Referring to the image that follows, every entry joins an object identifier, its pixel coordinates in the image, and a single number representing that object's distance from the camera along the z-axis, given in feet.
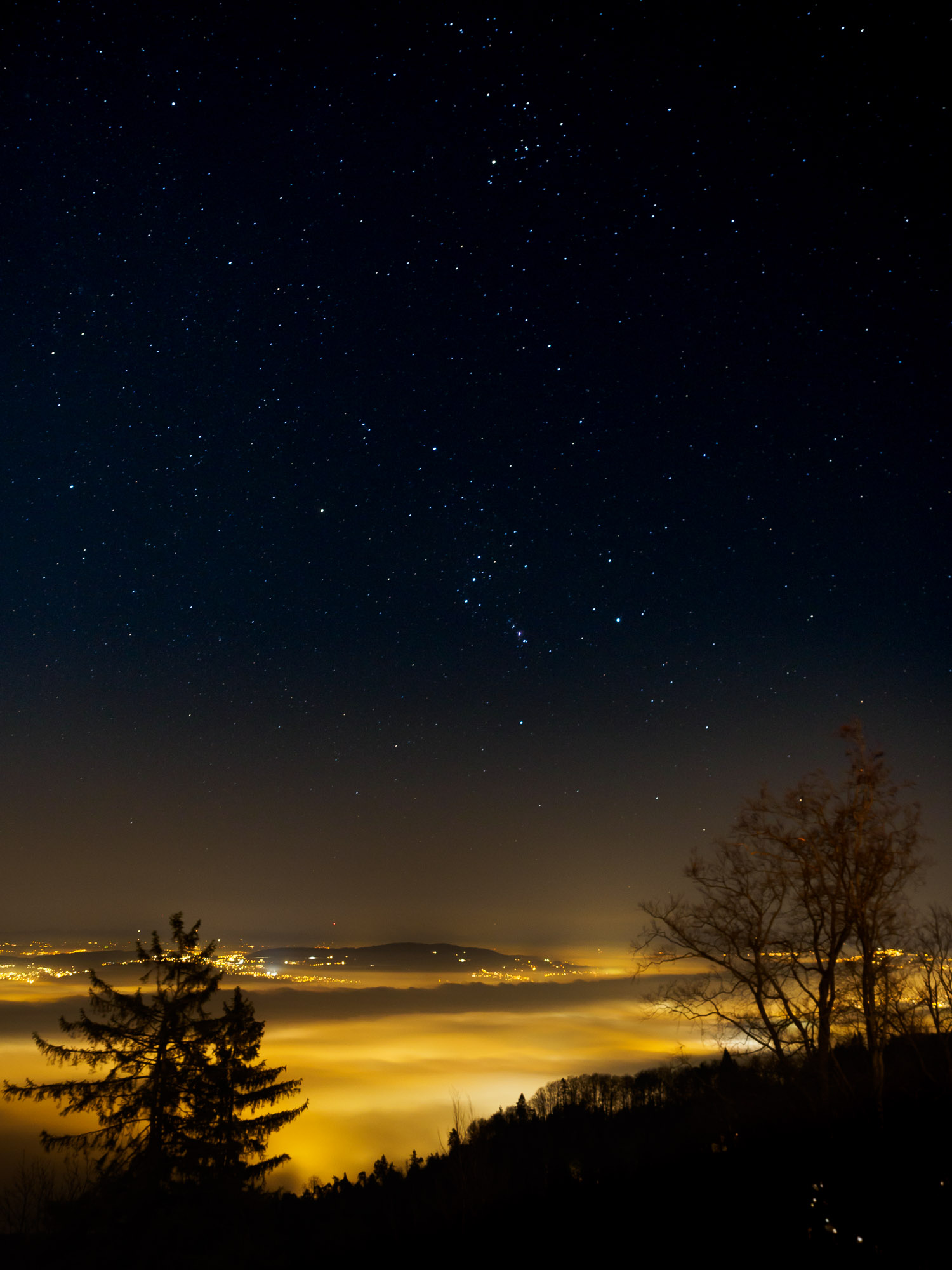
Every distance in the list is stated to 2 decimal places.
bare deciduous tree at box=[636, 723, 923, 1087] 49.96
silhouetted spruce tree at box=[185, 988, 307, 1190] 71.61
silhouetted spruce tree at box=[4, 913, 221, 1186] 69.00
